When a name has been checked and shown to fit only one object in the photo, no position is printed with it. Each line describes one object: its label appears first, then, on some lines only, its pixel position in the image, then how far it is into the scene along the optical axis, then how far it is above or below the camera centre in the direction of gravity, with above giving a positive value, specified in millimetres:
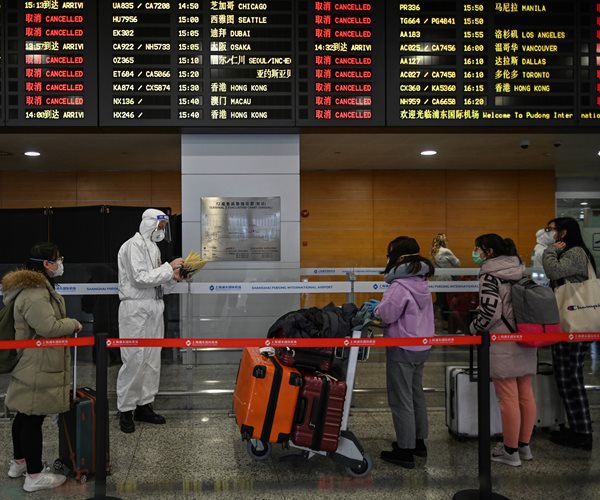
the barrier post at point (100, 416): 3002 -886
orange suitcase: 3258 -892
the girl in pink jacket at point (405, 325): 3461 -490
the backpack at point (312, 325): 3463 -479
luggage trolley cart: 3402 -1213
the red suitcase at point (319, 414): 3295 -971
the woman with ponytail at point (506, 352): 3510 -666
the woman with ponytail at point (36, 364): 3104 -631
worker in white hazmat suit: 4162 -460
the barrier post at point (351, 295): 5070 -439
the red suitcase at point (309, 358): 3449 -676
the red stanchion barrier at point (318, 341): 3254 -551
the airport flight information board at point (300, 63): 5438 +1798
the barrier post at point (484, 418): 3150 -980
